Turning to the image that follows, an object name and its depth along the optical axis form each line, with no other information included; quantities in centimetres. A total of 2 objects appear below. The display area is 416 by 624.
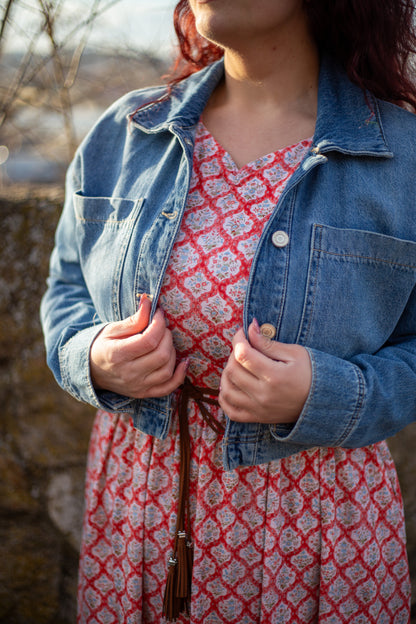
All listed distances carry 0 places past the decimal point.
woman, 103
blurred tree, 179
